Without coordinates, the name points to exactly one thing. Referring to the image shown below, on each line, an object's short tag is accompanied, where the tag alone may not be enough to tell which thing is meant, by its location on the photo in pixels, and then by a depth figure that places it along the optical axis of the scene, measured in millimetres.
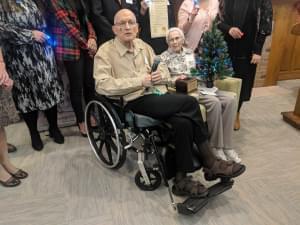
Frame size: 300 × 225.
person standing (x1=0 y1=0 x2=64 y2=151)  1989
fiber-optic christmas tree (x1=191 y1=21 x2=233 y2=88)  1997
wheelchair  1763
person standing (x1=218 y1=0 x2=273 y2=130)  2271
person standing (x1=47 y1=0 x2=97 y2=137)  2188
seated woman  1985
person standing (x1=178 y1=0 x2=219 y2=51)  2396
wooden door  3320
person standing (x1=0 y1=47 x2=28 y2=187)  1793
